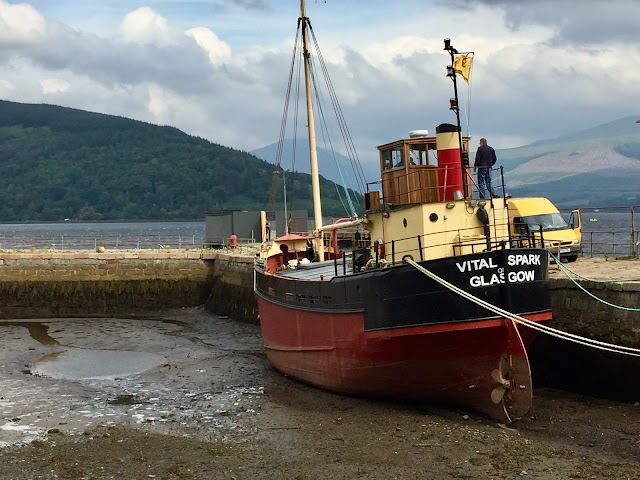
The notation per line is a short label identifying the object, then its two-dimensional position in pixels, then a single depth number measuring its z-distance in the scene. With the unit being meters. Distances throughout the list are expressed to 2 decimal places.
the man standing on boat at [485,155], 22.84
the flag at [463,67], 19.03
